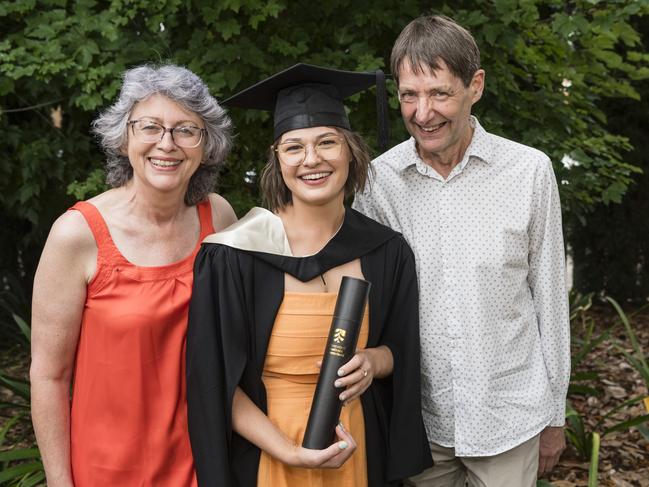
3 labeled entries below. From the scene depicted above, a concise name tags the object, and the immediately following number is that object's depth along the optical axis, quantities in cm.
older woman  239
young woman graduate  228
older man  253
